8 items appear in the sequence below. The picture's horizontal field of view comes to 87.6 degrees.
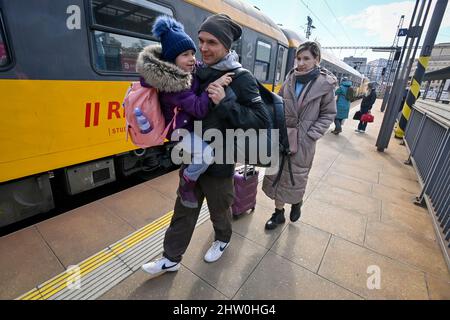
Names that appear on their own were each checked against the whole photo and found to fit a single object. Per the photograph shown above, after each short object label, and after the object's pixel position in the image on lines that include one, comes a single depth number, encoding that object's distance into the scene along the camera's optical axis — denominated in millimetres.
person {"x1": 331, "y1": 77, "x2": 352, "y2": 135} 8023
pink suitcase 2758
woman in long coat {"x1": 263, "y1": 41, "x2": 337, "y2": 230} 2303
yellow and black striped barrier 6052
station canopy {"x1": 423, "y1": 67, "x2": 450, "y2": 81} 9840
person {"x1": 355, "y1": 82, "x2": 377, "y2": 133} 8398
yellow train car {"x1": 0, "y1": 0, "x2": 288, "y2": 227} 2100
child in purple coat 1306
